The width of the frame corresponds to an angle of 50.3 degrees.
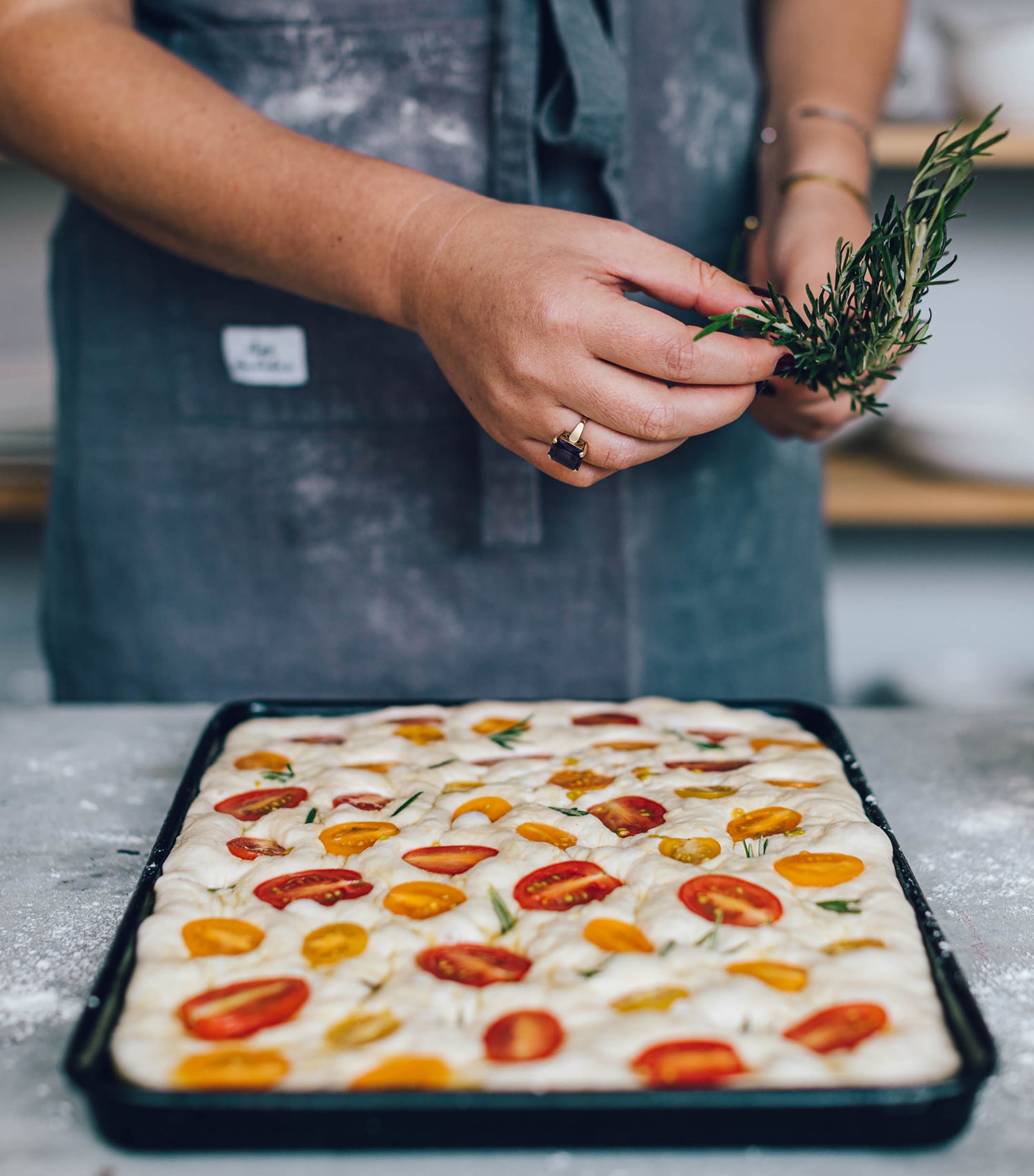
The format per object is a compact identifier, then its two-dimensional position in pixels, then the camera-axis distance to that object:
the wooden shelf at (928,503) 2.15
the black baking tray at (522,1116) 0.54
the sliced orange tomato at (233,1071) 0.57
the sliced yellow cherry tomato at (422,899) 0.74
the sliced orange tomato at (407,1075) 0.57
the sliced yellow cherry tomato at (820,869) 0.76
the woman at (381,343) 1.04
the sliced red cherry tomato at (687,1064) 0.57
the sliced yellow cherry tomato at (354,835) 0.82
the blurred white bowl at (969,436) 2.11
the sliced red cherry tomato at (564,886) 0.75
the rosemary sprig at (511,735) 0.99
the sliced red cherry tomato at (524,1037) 0.60
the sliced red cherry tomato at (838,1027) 0.61
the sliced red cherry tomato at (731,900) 0.72
